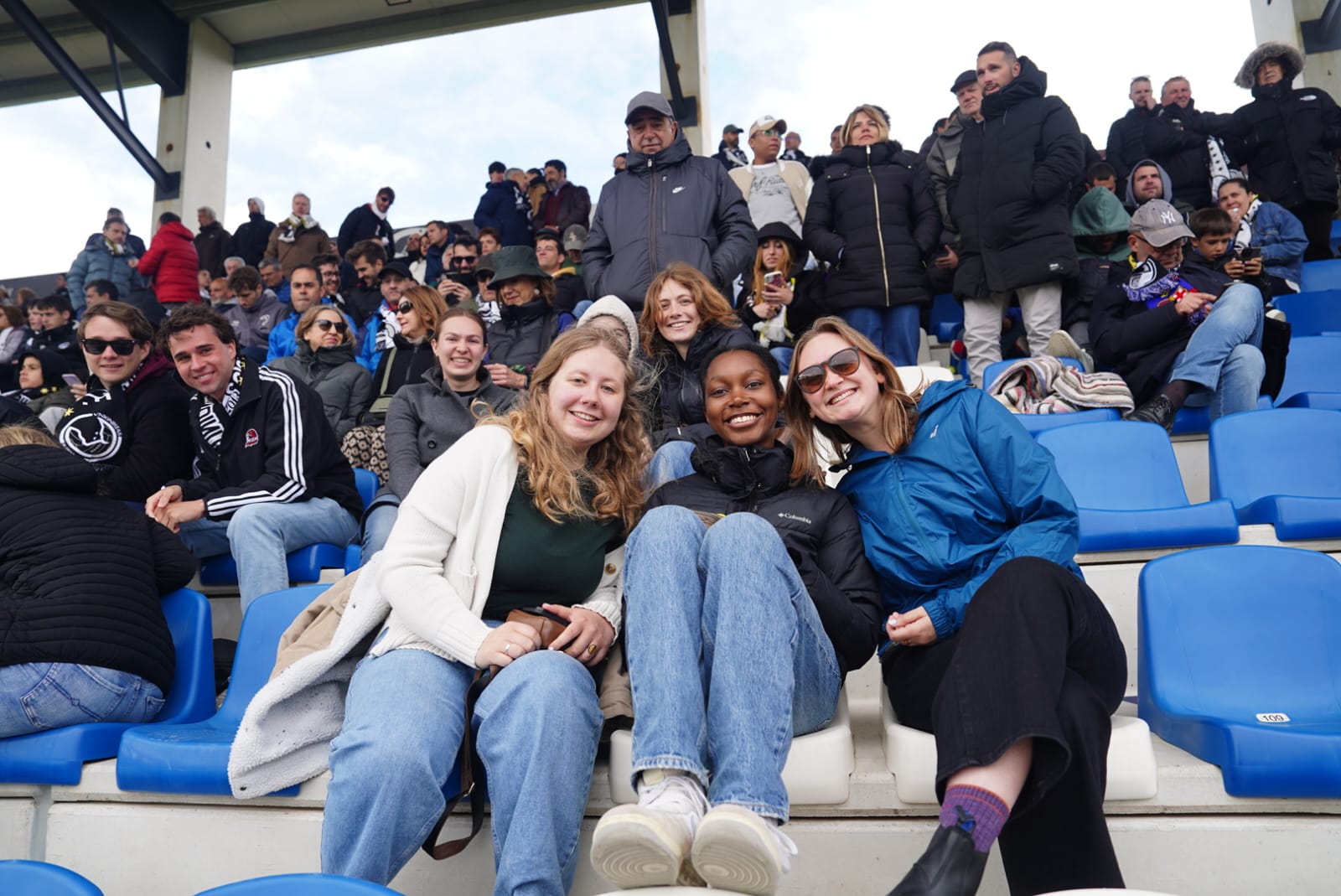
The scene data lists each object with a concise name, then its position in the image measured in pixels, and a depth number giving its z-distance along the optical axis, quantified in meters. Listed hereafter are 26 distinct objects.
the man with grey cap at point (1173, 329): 3.58
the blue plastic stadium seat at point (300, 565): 2.97
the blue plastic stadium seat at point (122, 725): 2.01
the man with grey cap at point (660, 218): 3.92
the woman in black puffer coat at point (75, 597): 2.03
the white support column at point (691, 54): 9.29
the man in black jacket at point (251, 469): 2.87
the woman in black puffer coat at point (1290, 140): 5.55
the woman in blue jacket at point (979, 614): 1.30
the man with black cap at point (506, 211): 7.99
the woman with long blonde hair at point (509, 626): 1.48
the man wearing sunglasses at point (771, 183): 5.61
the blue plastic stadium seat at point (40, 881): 0.95
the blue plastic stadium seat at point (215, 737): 1.86
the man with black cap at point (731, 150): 7.28
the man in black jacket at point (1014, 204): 4.27
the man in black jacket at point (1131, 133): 6.20
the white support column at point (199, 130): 10.38
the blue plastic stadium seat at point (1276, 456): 2.76
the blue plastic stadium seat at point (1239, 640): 1.78
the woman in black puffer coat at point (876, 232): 4.57
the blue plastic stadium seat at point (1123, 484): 2.50
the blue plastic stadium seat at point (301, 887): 0.85
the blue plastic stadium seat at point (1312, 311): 4.80
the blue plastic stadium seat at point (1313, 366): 4.04
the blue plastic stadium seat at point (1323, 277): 5.29
